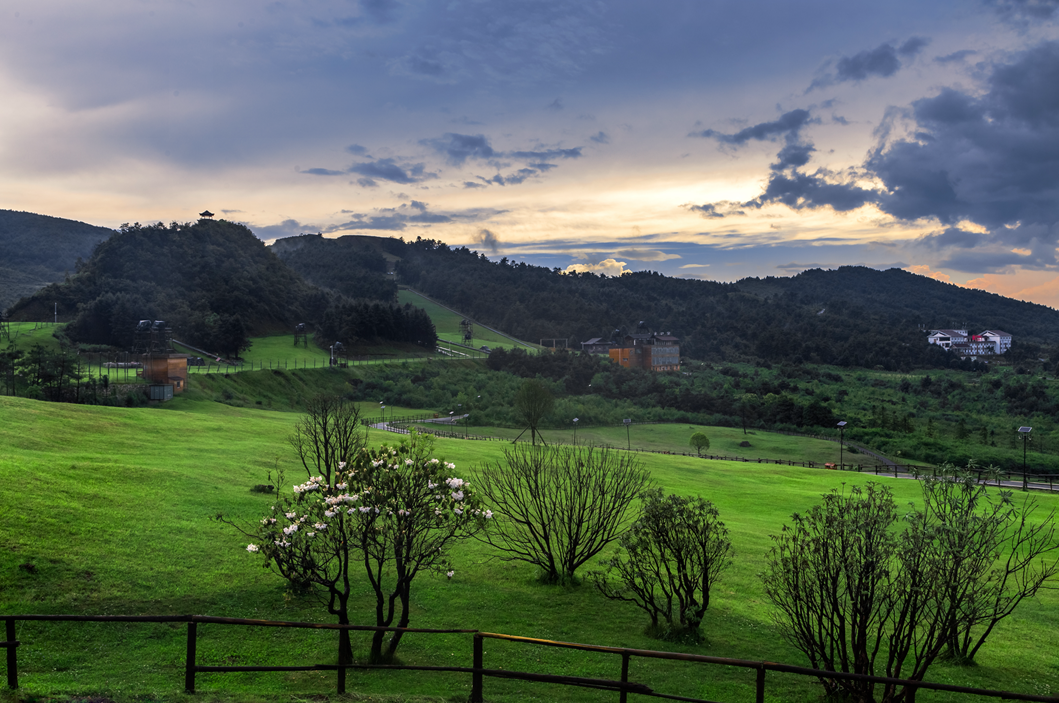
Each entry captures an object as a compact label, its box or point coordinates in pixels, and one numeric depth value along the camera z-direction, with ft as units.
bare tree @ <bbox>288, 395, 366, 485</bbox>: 76.77
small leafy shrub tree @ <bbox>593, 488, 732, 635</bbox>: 55.06
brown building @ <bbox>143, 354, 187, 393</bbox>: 193.36
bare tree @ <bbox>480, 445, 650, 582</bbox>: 68.08
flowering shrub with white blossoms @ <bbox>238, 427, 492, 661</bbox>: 42.47
